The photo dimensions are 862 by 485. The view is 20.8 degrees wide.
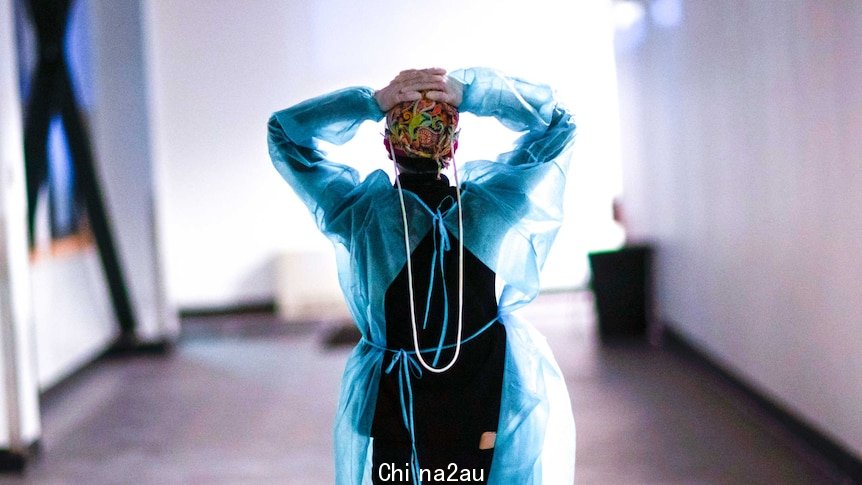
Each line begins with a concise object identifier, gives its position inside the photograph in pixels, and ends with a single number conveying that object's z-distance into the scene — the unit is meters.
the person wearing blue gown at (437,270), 5.56
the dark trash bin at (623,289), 12.33
